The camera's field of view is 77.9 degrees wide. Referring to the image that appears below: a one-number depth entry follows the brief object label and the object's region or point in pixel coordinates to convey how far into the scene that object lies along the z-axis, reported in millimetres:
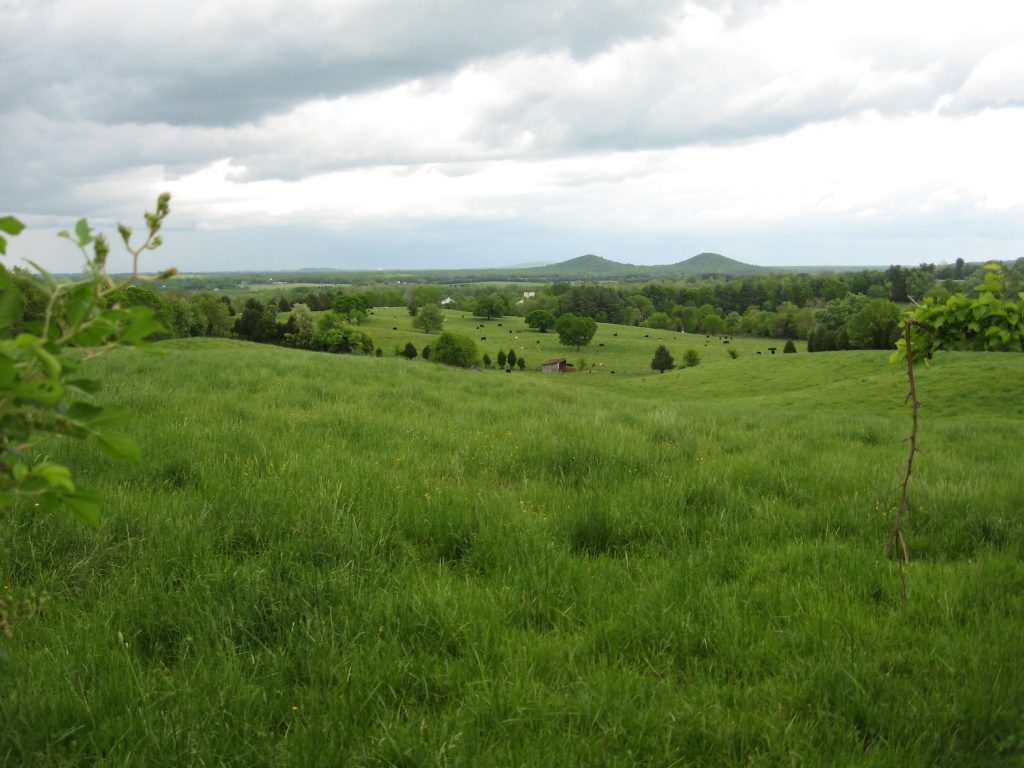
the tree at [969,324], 4887
